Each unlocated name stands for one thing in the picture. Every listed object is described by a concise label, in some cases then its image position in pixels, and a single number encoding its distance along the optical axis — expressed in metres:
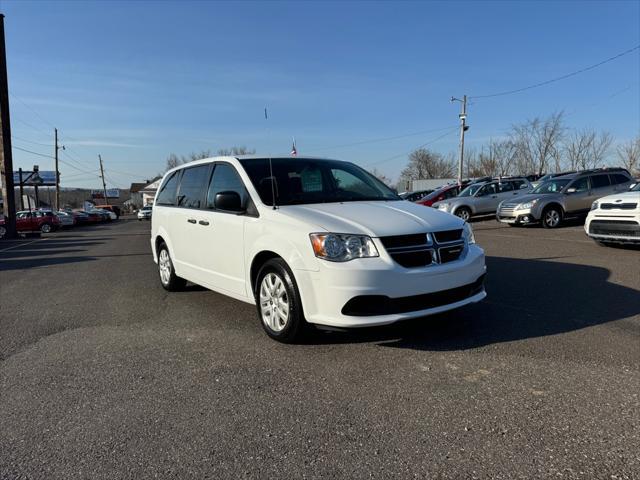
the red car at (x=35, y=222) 30.83
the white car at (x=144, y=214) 48.01
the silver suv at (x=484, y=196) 19.19
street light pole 35.59
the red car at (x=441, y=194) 23.48
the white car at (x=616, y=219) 8.68
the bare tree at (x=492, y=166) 65.19
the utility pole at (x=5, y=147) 22.50
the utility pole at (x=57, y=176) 55.22
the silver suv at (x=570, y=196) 14.65
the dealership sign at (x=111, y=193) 106.27
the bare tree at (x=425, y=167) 95.75
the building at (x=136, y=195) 102.45
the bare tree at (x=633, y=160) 54.98
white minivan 3.83
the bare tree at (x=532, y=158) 57.56
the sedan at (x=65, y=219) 35.43
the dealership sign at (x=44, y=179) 51.29
